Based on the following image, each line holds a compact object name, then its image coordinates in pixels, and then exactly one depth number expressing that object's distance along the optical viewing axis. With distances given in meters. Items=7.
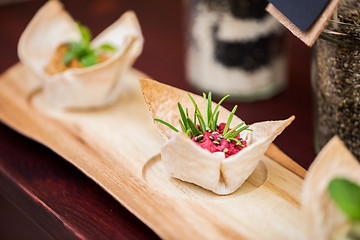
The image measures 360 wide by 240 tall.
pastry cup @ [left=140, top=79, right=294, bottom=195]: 0.62
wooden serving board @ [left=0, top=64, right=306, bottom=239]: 0.61
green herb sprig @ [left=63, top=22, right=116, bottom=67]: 0.95
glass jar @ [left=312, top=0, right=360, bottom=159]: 0.66
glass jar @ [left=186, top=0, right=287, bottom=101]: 0.93
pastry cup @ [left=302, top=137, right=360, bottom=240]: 0.50
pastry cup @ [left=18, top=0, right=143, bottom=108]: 0.91
